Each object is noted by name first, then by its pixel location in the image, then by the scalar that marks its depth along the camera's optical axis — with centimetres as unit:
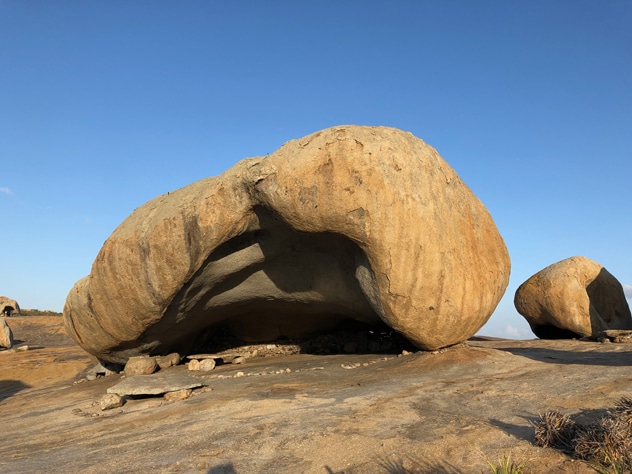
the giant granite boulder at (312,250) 677
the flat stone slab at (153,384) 662
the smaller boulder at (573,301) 1096
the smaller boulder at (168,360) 935
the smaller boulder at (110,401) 639
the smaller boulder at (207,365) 867
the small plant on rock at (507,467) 289
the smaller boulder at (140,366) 874
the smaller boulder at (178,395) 645
